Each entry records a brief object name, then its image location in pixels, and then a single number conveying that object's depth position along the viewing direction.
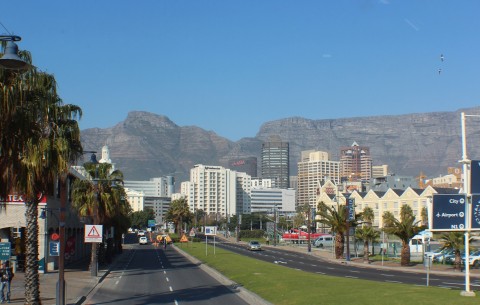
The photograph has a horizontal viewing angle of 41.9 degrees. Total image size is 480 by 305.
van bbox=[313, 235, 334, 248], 101.88
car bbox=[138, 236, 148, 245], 117.81
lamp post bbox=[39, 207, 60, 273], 46.59
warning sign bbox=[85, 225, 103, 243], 39.06
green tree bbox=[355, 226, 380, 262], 65.12
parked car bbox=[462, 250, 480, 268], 53.97
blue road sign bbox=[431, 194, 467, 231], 23.61
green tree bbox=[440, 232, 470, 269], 49.53
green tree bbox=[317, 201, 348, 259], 69.94
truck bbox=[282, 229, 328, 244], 122.31
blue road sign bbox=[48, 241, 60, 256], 41.51
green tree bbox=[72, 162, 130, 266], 49.94
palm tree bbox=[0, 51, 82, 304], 17.94
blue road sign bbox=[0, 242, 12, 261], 33.96
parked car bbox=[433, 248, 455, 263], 57.76
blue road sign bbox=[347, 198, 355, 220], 69.50
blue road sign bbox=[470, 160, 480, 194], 23.36
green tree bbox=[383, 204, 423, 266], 57.34
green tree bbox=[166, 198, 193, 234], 139.88
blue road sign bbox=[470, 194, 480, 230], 23.58
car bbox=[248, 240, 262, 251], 86.25
